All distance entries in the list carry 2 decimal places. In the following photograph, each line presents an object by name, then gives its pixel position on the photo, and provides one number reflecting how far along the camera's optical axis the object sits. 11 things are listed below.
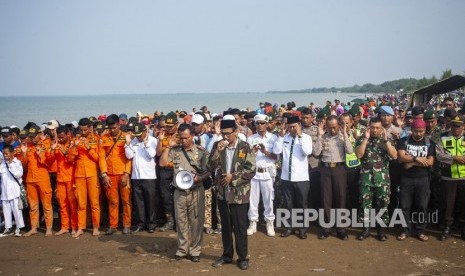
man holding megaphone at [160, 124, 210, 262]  6.00
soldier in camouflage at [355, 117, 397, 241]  6.69
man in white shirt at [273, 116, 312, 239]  6.99
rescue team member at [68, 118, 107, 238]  7.34
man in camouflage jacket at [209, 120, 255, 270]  5.66
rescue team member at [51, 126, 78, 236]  7.39
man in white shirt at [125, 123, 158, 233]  7.39
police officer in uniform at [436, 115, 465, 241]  6.57
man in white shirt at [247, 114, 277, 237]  7.22
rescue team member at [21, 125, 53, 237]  7.53
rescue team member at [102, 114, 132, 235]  7.46
